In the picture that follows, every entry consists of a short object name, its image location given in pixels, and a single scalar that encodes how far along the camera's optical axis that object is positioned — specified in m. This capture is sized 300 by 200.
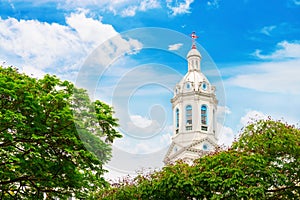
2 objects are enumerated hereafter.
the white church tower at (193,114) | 44.06
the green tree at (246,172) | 15.77
